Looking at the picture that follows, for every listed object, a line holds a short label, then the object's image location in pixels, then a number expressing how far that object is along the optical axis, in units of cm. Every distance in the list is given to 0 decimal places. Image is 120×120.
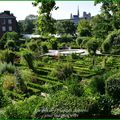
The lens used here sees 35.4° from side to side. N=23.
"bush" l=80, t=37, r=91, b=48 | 2681
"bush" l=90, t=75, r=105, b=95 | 884
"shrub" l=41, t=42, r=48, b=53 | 2303
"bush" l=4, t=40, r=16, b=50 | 2449
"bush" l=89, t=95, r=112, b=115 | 625
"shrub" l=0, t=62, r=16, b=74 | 1356
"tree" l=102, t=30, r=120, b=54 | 2292
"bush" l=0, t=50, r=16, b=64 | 1700
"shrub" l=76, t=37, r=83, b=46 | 2910
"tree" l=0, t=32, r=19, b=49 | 2890
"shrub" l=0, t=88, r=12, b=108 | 776
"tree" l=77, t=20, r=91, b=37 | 3464
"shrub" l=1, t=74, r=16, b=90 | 1092
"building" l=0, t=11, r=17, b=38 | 3761
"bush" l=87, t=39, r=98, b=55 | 2134
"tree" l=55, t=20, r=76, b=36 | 4052
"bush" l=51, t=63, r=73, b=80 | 1275
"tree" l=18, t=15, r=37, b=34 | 4301
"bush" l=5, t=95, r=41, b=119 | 583
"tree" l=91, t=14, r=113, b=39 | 2547
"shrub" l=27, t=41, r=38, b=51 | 2281
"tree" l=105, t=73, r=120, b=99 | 760
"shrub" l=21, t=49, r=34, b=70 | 1498
